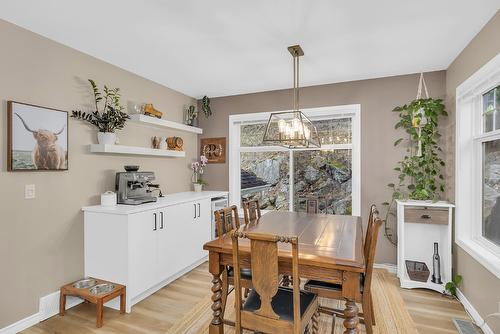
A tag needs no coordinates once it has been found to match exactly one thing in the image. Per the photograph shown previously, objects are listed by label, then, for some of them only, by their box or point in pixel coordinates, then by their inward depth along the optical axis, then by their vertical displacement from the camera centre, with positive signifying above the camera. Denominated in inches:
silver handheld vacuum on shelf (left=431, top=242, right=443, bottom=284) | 117.0 -44.5
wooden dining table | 65.9 -23.0
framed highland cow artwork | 87.0 +9.5
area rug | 89.3 -54.4
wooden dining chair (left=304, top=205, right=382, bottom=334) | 72.3 -34.5
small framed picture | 176.1 +10.9
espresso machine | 116.4 -9.4
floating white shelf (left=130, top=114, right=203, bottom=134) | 128.0 +22.4
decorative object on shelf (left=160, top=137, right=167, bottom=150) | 147.2 +12.2
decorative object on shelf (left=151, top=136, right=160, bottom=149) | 144.8 +12.6
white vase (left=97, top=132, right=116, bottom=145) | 112.2 +11.5
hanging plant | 122.7 +6.9
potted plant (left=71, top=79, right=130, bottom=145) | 111.7 +20.9
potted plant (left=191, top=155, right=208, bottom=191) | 171.0 -4.4
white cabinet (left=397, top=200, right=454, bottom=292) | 115.2 -32.5
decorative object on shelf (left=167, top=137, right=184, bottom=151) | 152.9 +12.8
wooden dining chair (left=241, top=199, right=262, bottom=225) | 113.2 -20.1
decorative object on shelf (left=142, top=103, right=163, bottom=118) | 134.6 +27.8
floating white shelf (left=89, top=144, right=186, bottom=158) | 110.1 +6.8
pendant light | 92.0 +11.9
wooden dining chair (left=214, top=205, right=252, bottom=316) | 81.9 -24.1
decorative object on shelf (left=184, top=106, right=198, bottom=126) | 170.7 +31.5
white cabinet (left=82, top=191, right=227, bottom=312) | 101.1 -32.3
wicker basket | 117.3 -46.5
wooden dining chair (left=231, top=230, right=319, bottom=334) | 60.9 -31.6
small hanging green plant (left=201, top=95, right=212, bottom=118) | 173.6 +38.4
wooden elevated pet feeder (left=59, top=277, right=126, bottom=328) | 90.6 -45.3
